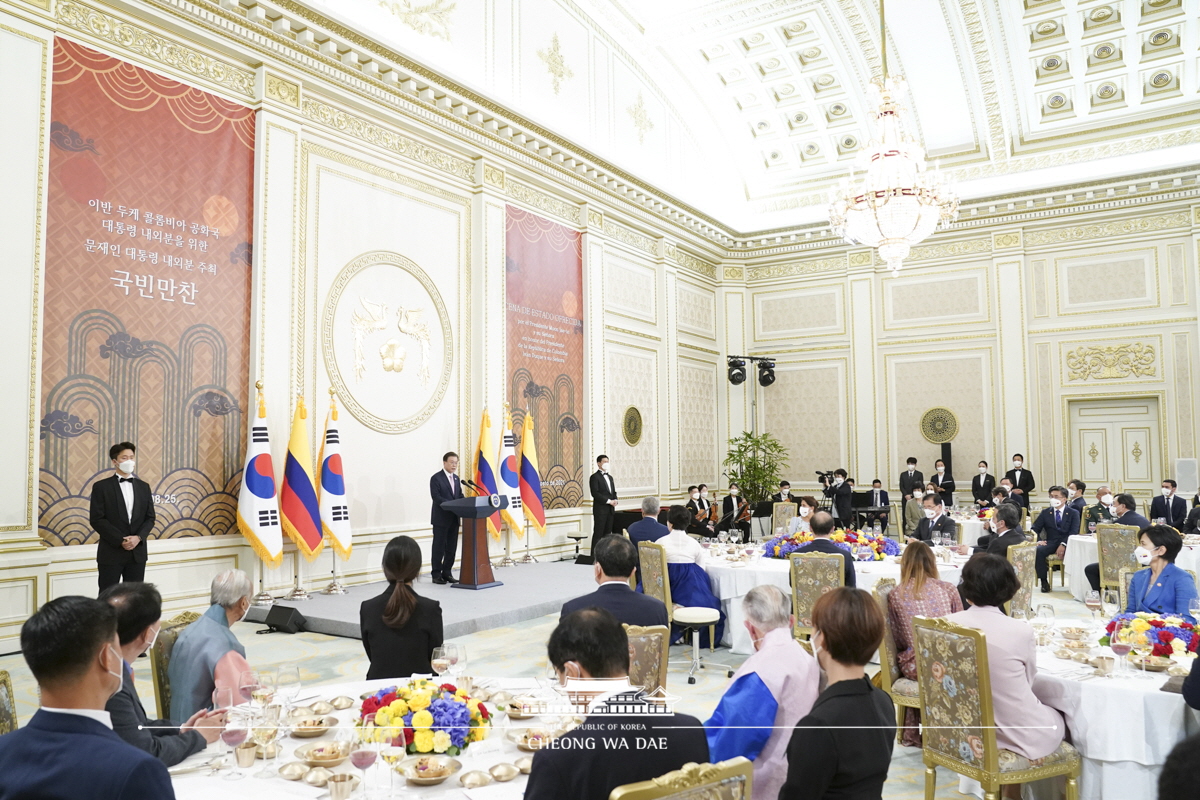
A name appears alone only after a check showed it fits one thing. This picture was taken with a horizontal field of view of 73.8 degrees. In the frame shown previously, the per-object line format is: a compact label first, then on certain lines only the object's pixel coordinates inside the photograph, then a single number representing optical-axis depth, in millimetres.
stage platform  6844
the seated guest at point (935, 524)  7574
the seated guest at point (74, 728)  1479
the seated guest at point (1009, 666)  3158
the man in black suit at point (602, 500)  11453
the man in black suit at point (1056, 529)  9211
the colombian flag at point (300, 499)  7746
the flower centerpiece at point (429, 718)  2240
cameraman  13102
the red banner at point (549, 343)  11008
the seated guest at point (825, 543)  5800
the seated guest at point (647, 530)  6652
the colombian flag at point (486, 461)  9914
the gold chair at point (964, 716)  3104
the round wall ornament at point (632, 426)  13125
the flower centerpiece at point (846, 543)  6930
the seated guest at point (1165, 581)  4262
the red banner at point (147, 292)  6477
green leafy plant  14703
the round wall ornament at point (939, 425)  14453
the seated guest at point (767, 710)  2523
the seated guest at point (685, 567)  6348
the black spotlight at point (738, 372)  15641
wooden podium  8227
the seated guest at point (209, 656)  2779
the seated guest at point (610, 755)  1751
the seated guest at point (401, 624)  3227
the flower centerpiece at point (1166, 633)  3459
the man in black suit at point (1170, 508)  9219
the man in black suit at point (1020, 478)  12966
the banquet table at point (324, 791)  2055
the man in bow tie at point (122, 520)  5910
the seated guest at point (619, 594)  3502
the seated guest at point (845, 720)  2078
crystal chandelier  8812
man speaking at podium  8727
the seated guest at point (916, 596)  4262
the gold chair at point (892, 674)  4168
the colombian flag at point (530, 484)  10492
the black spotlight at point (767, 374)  15850
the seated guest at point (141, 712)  2248
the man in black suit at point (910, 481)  13883
